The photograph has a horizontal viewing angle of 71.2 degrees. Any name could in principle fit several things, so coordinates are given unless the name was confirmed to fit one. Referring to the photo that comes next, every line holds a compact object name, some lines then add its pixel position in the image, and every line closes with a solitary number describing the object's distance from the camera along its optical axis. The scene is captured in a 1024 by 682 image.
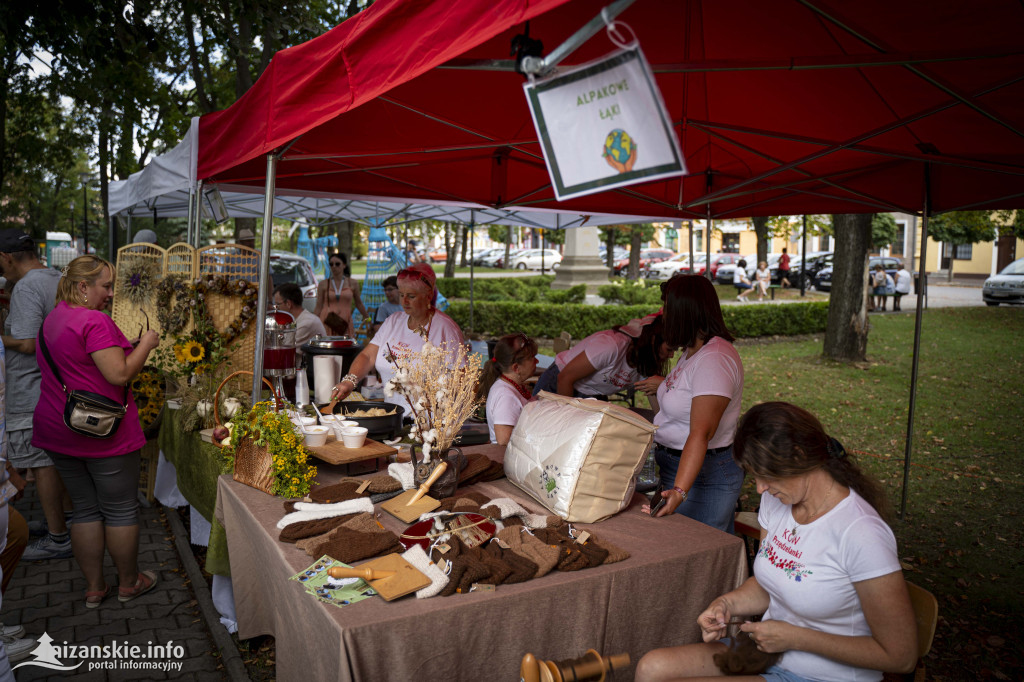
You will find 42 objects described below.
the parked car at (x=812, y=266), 27.67
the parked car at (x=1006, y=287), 18.94
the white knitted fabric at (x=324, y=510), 2.54
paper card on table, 1.96
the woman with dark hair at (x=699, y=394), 2.99
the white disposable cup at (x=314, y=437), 3.24
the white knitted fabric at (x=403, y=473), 2.87
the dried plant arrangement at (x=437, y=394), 2.69
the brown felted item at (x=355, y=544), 2.22
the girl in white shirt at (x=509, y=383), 3.51
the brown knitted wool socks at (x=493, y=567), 2.07
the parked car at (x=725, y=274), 30.22
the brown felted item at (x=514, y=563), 2.10
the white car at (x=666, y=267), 33.29
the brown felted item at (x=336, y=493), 2.74
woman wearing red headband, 4.26
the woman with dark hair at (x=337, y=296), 8.99
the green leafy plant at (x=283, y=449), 2.86
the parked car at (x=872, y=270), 23.39
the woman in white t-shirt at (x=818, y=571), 1.89
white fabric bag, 2.47
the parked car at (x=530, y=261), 42.47
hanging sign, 1.54
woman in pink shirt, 3.52
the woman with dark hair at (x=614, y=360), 4.43
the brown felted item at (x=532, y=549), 2.17
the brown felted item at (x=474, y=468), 2.95
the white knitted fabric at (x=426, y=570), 1.99
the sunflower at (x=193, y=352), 4.32
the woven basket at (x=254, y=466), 2.91
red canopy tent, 2.30
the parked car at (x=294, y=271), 13.41
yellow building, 34.69
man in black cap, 4.45
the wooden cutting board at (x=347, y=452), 3.08
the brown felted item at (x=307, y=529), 2.39
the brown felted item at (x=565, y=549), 2.19
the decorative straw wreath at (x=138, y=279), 5.28
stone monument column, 19.48
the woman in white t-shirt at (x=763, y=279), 22.50
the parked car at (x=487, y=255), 45.44
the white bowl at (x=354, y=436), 3.20
